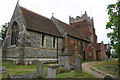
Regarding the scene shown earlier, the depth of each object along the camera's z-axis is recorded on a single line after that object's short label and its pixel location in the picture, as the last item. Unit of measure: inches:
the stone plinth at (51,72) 234.9
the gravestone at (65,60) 408.0
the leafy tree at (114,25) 302.1
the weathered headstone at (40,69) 282.4
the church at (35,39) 561.3
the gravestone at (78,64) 386.6
